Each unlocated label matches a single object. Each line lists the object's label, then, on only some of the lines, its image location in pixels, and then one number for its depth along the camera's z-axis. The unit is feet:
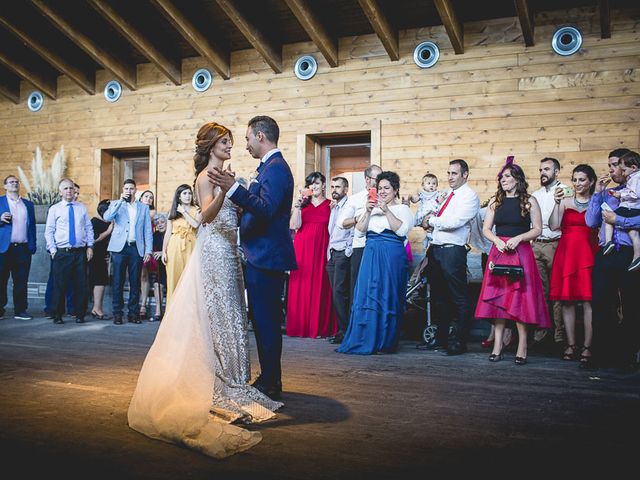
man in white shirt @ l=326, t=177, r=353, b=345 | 19.36
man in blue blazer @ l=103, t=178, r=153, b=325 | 23.83
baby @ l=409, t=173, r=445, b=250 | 20.34
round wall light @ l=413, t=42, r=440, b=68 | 24.43
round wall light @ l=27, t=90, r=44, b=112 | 33.14
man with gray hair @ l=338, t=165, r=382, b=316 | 18.28
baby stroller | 18.44
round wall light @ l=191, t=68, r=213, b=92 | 28.96
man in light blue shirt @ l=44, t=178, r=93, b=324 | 23.54
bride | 8.47
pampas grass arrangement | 31.14
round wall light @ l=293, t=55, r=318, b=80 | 26.66
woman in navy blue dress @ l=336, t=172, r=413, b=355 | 16.99
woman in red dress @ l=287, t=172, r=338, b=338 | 20.94
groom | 10.50
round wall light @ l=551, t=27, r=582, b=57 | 22.30
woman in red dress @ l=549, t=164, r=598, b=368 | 15.93
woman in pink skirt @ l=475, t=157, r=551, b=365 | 15.16
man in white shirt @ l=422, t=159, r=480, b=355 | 16.60
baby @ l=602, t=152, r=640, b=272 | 14.28
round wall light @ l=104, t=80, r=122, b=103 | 31.06
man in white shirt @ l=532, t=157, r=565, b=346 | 17.97
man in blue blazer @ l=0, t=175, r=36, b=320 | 24.17
